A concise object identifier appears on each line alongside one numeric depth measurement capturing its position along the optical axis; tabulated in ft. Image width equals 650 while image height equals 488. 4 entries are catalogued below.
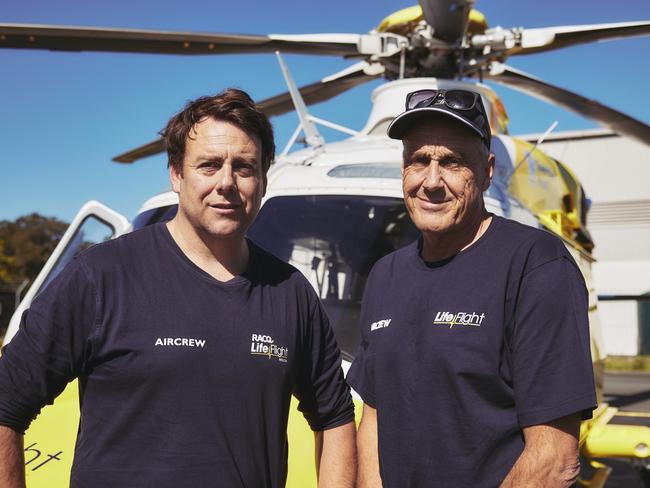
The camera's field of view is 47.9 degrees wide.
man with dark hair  6.79
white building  100.01
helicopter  13.76
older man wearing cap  6.91
